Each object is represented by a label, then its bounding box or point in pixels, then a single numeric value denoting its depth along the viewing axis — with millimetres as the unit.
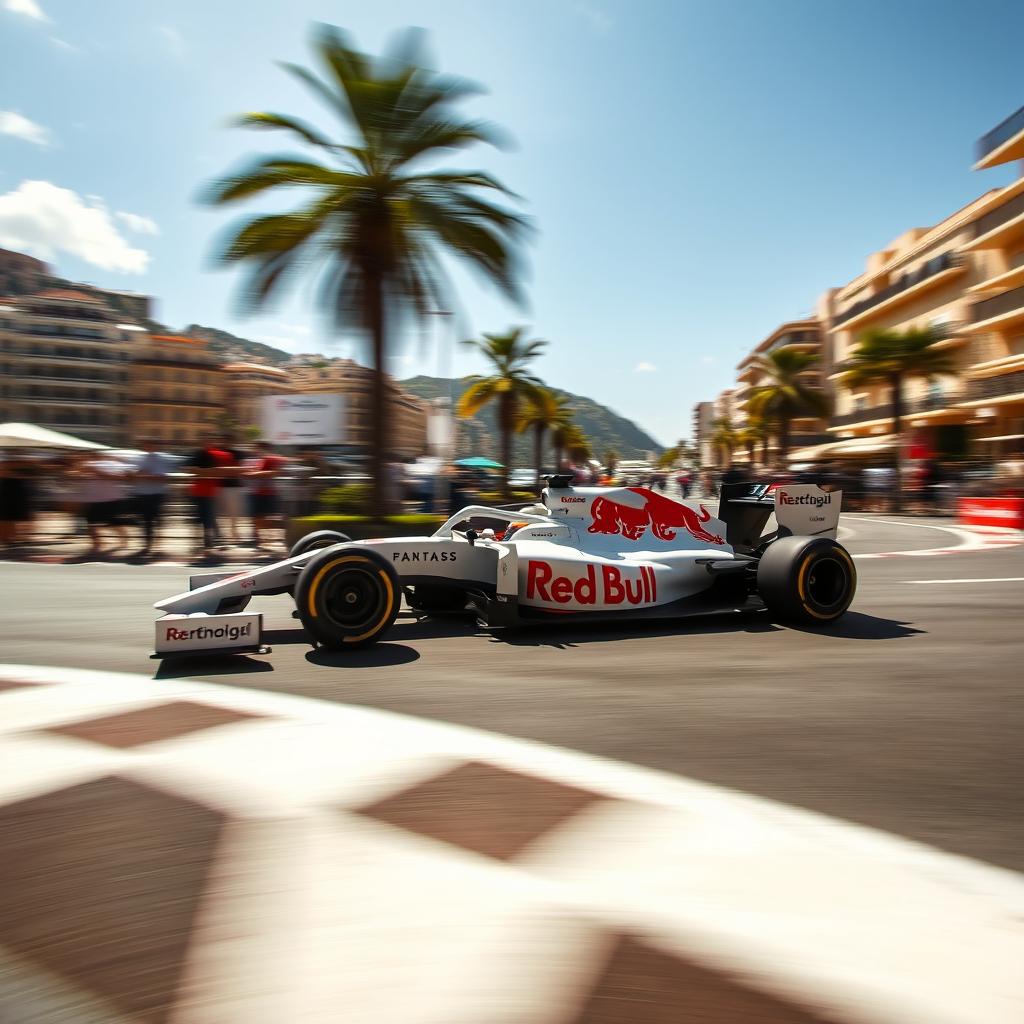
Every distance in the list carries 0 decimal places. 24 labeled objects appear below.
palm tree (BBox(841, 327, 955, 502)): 33688
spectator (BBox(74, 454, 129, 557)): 10602
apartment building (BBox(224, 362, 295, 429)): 91812
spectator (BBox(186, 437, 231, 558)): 10773
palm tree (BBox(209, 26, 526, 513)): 11820
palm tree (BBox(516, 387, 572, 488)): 41438
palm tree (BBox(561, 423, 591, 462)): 55919
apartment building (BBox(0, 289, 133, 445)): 71875
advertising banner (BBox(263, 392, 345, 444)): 12866
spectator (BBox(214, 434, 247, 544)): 11198
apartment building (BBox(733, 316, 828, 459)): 64938
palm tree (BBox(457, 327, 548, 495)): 32750
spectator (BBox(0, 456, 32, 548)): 10867
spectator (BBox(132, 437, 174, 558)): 10656
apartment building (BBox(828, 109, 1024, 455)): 31344
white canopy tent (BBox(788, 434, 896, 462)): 34531
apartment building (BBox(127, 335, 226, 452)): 81250
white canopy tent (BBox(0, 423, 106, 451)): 15039
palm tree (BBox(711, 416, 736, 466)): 100044
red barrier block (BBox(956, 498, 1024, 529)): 15609
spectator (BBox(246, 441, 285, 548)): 11414
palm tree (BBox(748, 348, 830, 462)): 45125
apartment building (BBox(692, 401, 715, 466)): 140025
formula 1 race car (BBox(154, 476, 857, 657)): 4484
